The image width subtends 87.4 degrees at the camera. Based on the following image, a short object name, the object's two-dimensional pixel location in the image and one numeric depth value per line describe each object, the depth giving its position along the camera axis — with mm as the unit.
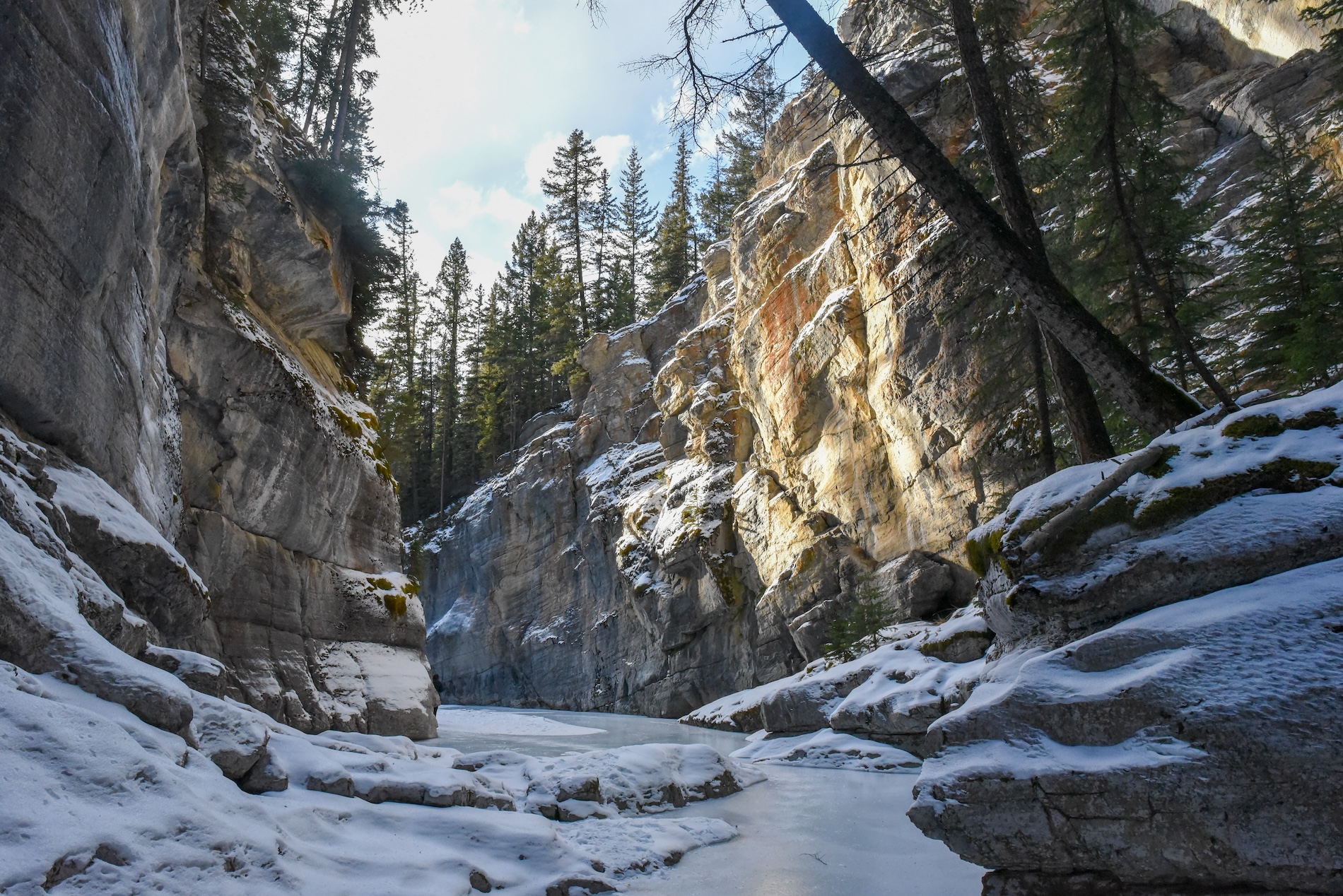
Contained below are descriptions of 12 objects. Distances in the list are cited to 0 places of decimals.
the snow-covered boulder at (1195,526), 4016
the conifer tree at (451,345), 50406
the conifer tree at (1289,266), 11203
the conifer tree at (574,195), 51000
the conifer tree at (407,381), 42375
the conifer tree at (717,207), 49500
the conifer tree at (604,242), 49844
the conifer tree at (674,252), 50281
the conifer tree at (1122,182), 10156
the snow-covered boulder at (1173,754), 3150
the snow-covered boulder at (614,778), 7562
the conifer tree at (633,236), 53062
